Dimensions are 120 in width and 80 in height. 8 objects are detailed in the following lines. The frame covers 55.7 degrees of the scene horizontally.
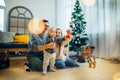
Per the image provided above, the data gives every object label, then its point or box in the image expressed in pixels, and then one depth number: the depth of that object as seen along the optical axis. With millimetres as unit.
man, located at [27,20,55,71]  1689
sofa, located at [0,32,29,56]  2240
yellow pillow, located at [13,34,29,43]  2750
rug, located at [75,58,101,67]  2065
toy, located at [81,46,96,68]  2364
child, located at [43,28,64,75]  1560
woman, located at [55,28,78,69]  1787
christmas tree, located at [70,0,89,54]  2643
